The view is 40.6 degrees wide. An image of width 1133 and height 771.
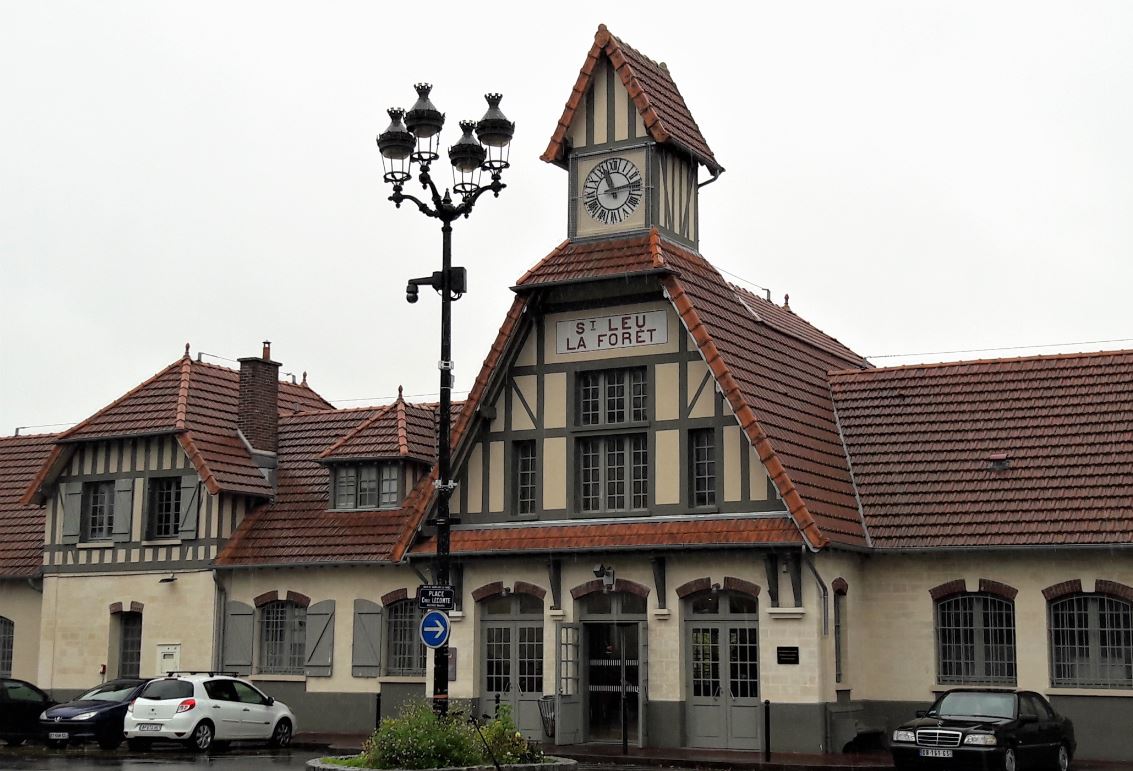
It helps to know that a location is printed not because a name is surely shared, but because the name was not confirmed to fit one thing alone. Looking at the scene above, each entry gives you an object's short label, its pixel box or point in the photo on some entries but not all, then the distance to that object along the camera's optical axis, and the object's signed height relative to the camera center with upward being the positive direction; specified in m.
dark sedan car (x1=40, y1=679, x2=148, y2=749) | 27.58 -1.27
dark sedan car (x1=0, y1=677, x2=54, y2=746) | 29.66 -1.17
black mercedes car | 21.62 -1.12
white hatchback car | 27.12 -1.11
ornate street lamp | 19.80 +6.13
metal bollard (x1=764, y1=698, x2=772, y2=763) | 24.70 -1.29
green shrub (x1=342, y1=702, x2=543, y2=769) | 18.98 -1.14
